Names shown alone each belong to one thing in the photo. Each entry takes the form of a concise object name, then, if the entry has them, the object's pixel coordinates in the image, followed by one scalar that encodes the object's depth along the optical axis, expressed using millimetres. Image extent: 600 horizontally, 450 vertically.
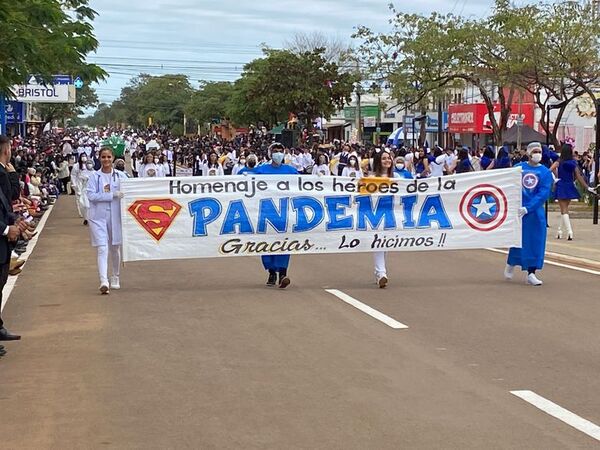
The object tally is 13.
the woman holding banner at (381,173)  13875
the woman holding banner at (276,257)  14085
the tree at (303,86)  65000
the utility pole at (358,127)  77350
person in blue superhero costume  14219
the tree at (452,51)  36406
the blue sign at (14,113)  52688
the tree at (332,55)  92206
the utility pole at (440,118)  54281
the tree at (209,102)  124975
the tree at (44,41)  18516
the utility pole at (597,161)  24033
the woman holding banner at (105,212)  13617
